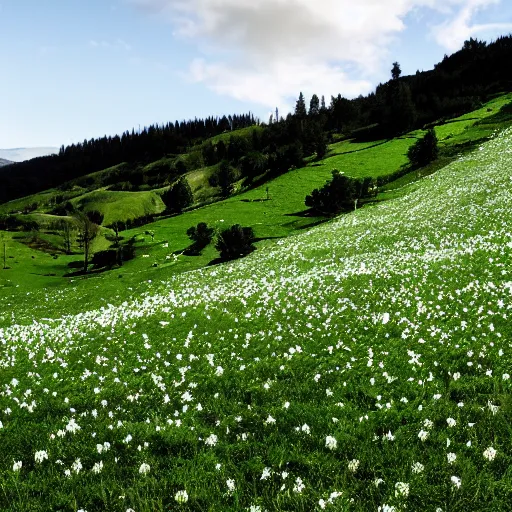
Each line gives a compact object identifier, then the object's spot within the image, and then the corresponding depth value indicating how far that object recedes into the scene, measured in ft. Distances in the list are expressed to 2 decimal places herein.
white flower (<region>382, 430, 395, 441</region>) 22.48
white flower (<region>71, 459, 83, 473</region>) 21.42
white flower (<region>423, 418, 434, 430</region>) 23.38
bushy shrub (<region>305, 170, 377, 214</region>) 231.50
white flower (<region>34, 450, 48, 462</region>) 23.00
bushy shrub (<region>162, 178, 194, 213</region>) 526.57
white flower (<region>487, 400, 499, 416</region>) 24.08
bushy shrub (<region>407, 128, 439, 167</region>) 253.85
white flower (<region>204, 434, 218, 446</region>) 23.57
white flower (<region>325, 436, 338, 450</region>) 22.07
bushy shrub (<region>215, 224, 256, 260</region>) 170.71
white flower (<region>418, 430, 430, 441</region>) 22.21
